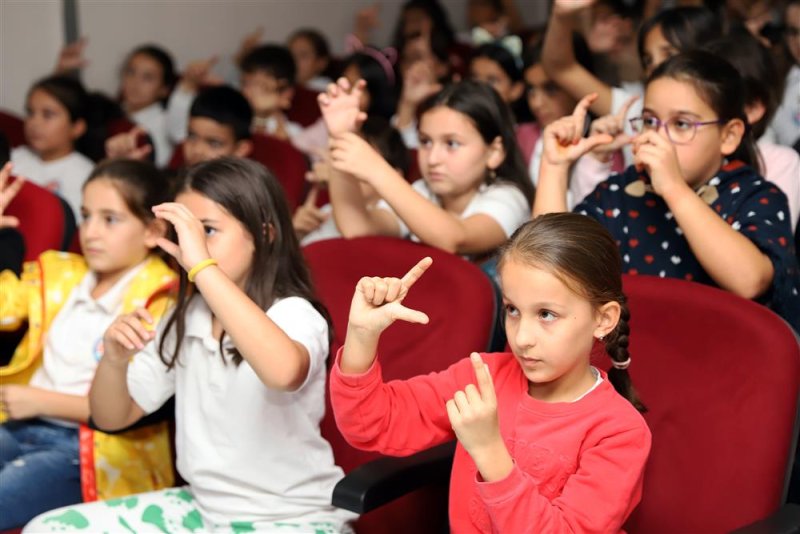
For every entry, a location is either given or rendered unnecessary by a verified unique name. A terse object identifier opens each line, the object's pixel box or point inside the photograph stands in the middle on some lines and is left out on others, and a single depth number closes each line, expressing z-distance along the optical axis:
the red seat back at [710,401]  2.57
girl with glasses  2.78
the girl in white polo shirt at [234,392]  2.78
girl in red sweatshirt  2.38
